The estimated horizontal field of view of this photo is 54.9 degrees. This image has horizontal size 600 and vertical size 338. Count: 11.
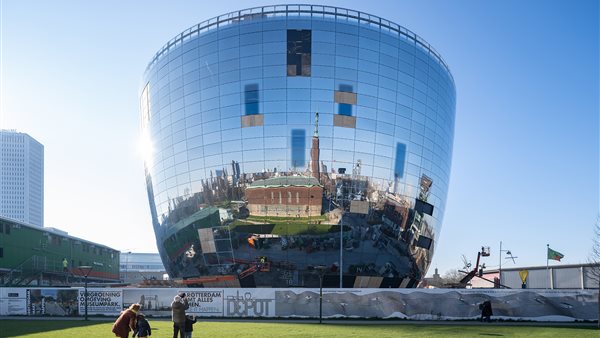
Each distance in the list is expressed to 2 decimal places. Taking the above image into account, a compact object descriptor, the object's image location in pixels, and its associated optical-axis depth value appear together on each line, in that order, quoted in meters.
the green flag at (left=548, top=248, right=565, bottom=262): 56.31
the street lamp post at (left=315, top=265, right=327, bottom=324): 31.22
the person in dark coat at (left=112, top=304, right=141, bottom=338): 15.88
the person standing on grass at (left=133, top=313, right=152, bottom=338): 17.83
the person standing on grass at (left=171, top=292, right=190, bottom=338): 17.75
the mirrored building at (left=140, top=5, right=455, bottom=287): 47.06
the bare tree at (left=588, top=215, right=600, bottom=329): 49.21
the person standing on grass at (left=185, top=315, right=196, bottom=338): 17.61
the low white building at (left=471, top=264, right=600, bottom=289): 60.78
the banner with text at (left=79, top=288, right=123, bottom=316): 35.78
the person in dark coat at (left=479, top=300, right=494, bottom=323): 32.47
